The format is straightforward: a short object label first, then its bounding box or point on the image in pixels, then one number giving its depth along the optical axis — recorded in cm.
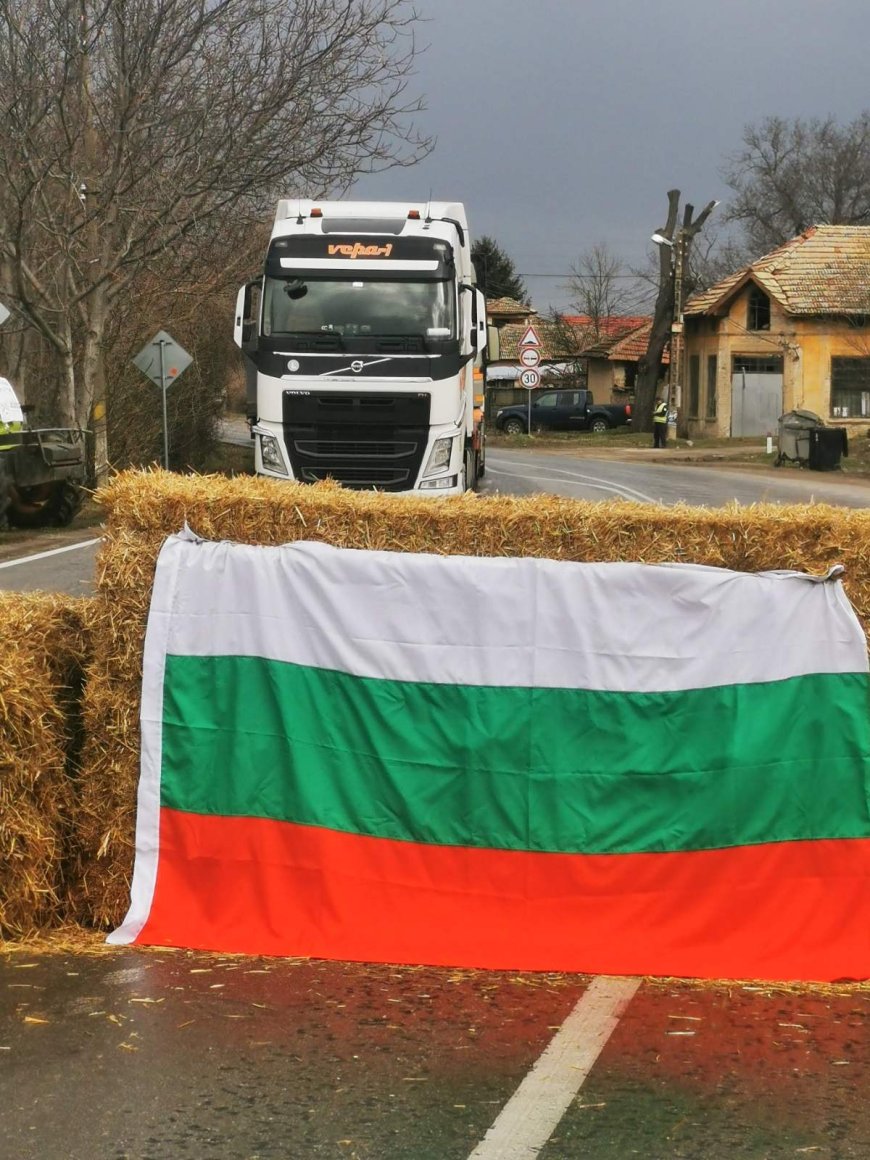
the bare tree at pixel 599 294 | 9650
